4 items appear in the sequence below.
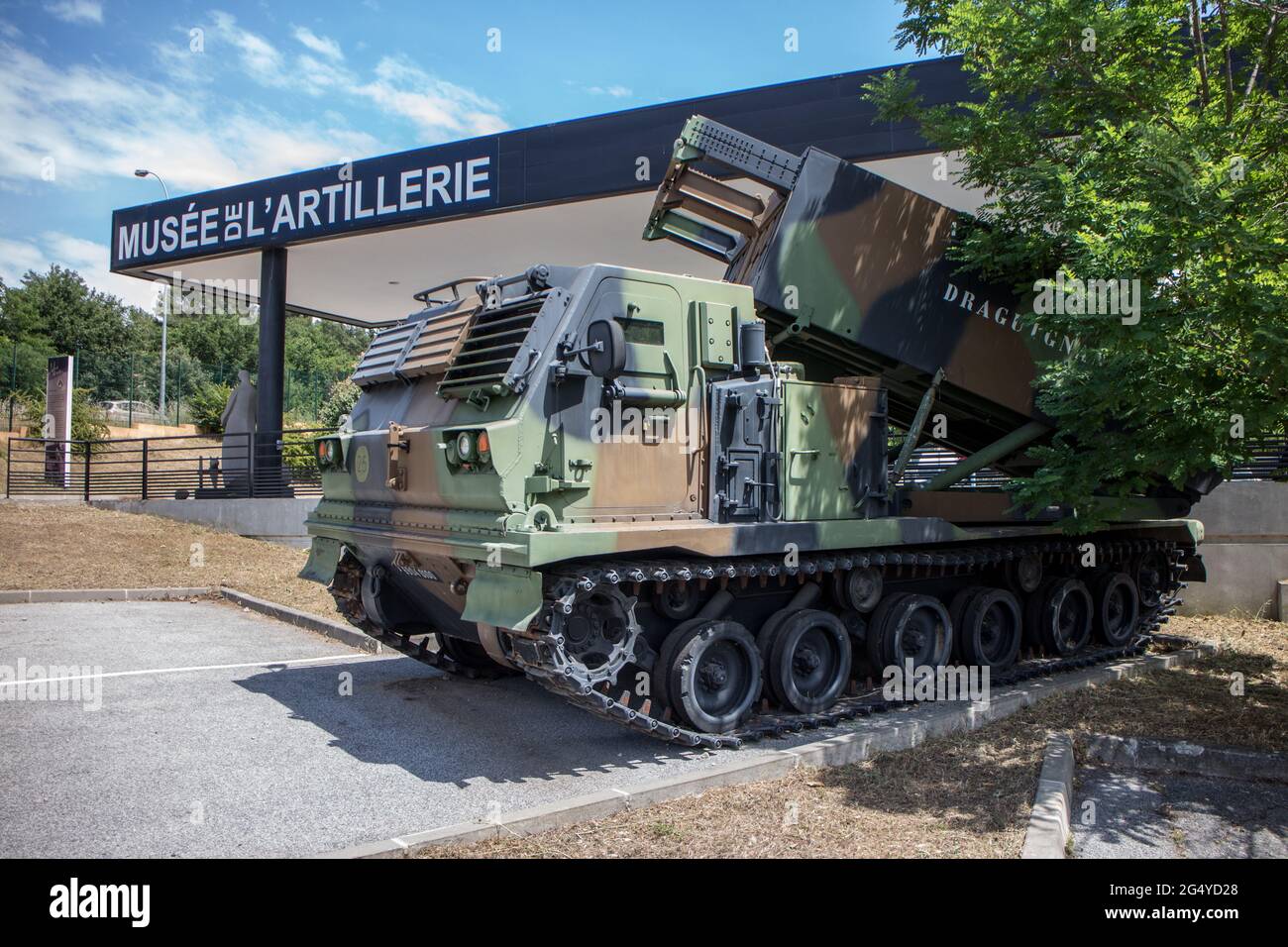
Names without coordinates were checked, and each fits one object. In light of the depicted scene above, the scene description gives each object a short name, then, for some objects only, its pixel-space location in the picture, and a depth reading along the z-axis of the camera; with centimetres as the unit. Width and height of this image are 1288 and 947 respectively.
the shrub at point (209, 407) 3334
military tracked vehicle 667
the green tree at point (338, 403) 2818
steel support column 1880
